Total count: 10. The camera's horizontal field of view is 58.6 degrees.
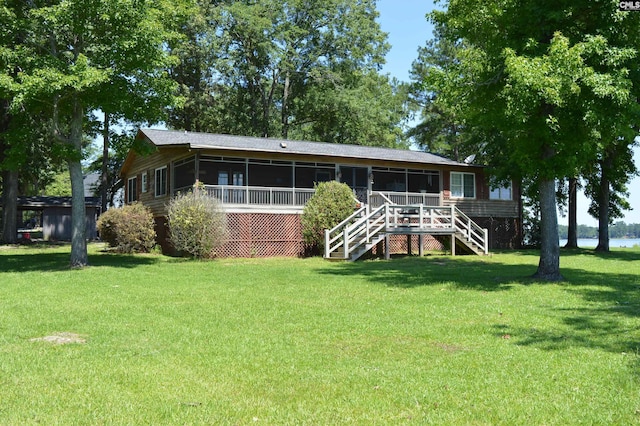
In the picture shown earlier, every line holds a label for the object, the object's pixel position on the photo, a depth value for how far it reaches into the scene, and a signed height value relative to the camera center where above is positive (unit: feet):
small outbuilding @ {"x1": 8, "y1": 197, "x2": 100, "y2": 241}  121.80 +5.22
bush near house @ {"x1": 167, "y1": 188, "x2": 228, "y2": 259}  66.90 +1.75
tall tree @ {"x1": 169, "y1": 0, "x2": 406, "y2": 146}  132.16 +40.25
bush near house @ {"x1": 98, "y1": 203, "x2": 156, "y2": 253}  78.43 +1.45
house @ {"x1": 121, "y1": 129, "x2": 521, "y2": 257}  77.92 +9.35
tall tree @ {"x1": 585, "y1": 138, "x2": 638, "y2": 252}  97.81 +9.41
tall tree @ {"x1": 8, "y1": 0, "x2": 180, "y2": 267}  55.16 +18.67
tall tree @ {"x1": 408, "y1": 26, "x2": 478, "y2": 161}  155.74 +32.52
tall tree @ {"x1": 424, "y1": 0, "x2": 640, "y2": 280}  40.86 +11.90
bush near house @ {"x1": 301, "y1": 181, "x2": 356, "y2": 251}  73.51 +3.55
